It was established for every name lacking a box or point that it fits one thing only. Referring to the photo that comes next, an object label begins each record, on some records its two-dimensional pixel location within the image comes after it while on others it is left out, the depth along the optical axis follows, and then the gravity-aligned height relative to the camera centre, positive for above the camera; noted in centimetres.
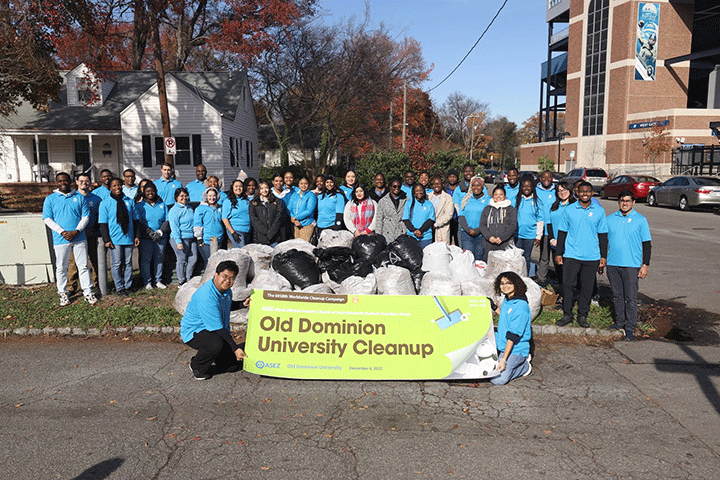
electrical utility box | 921 -118
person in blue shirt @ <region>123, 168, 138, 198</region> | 941 -12
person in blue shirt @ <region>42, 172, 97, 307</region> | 788 -70
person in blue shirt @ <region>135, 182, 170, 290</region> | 880 -84
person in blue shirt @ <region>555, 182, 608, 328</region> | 716 -93
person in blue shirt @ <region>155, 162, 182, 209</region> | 1005 -16
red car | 2775 -54
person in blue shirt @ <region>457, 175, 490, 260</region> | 913 -70
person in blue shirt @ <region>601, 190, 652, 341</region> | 689 -99
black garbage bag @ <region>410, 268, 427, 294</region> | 780 -141
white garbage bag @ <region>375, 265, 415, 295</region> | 725 -136
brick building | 4388 +842
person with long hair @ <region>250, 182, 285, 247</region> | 922 -64
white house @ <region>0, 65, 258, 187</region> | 2525 +229
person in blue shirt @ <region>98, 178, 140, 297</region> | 830 -78
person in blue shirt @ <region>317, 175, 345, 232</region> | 999 -57
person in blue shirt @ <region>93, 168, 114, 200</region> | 876 -13
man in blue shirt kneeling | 556 -151
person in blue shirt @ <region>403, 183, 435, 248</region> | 929 -65
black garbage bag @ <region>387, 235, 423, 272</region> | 807 -112
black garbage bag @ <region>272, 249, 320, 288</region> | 769 -125
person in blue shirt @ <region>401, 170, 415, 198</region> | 983 -7
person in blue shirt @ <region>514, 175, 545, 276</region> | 891 -61
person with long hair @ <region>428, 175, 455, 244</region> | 951 -56
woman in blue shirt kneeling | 550 -151
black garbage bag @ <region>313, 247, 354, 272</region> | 807 -117
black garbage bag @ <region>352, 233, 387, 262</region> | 852 -106
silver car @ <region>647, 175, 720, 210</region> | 2248 -76
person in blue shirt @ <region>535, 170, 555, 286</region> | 901 -54
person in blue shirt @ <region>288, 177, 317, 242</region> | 988 -58
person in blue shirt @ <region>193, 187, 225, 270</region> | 880 -69
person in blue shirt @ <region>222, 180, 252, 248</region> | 909 -61
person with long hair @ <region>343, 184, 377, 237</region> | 958 -65
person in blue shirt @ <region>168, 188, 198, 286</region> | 870 -87
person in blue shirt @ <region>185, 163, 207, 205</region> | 1031 -23
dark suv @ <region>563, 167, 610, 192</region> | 3344 -13
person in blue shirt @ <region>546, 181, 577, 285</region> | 841 -53
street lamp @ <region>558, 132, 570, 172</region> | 5602 +399
